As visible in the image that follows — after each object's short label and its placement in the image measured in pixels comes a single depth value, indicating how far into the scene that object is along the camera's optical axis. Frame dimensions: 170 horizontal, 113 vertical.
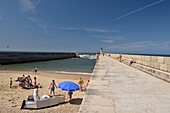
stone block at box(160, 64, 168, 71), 5.61
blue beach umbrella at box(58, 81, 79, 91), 6.48
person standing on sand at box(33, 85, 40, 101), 6.42
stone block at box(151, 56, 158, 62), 6.73
